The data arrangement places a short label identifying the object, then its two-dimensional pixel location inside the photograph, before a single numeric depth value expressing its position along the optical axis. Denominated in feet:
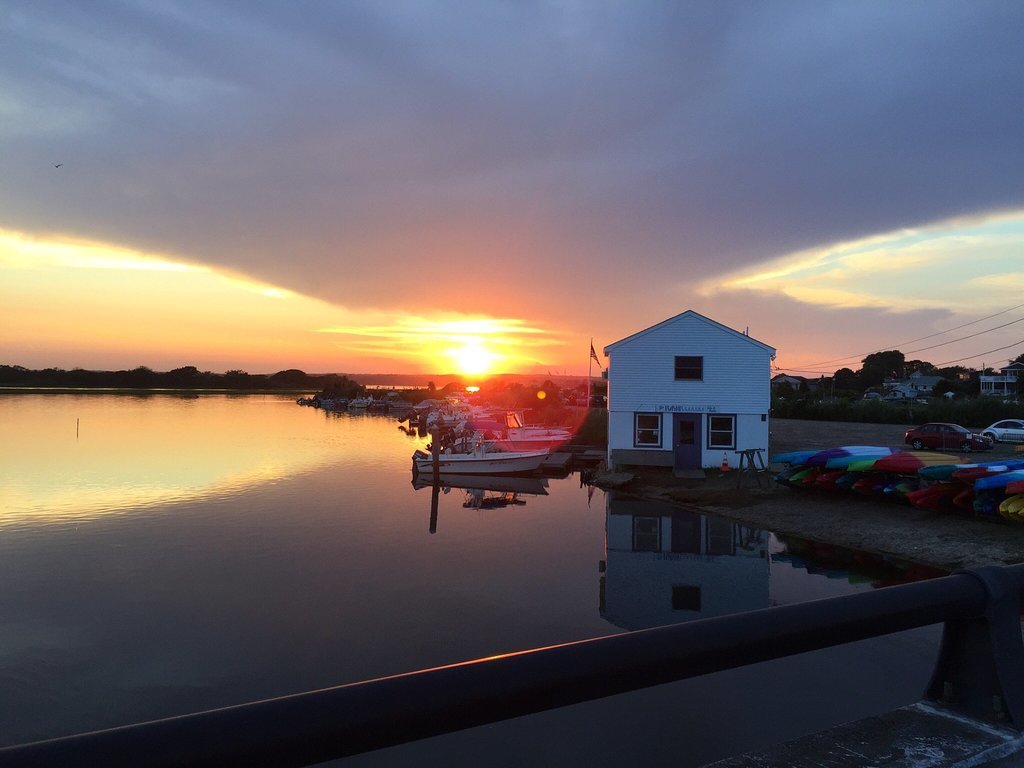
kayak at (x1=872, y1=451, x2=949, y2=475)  83.97
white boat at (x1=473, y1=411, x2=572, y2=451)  156.80
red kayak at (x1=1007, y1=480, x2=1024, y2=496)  68.74
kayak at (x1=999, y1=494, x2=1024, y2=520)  68.18
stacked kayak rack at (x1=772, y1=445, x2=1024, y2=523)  71.61
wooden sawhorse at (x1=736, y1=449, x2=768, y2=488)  105.00
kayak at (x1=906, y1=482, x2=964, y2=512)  77.36
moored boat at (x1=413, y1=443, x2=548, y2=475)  141.69
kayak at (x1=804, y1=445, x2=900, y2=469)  92.22
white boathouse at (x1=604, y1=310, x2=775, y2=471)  113.80
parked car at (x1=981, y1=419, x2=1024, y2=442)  139.85
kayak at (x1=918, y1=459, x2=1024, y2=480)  76.59
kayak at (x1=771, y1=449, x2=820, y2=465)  97.76
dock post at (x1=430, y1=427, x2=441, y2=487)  135.47
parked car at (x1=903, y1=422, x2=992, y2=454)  127.95
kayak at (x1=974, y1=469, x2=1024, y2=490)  70.28
